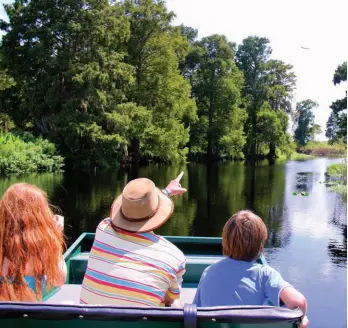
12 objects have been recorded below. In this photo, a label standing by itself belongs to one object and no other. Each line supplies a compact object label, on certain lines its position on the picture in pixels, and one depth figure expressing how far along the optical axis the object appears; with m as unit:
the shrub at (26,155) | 22.34
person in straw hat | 2.27
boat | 1.62
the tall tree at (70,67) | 26.05
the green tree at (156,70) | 31.33
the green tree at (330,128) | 78.31
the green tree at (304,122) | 72.44
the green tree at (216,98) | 41.41
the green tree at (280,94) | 46.38
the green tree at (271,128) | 45.53
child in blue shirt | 2.16
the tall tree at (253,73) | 45.72
